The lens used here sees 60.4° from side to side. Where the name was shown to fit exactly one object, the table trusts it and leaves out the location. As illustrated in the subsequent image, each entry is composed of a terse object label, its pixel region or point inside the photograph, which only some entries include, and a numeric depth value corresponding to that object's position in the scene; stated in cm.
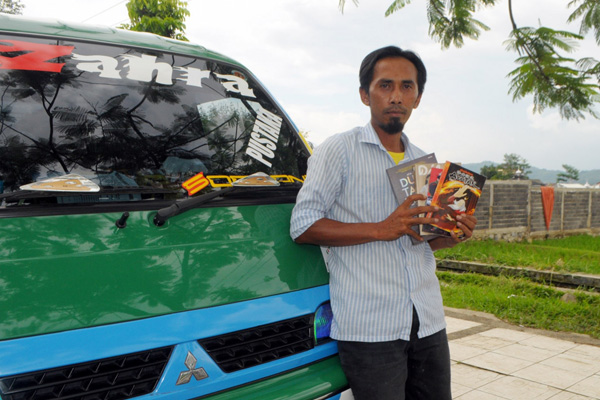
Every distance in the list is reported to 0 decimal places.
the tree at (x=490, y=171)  7300
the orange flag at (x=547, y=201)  1694
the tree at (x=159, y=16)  1028
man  202
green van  163
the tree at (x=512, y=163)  10798
